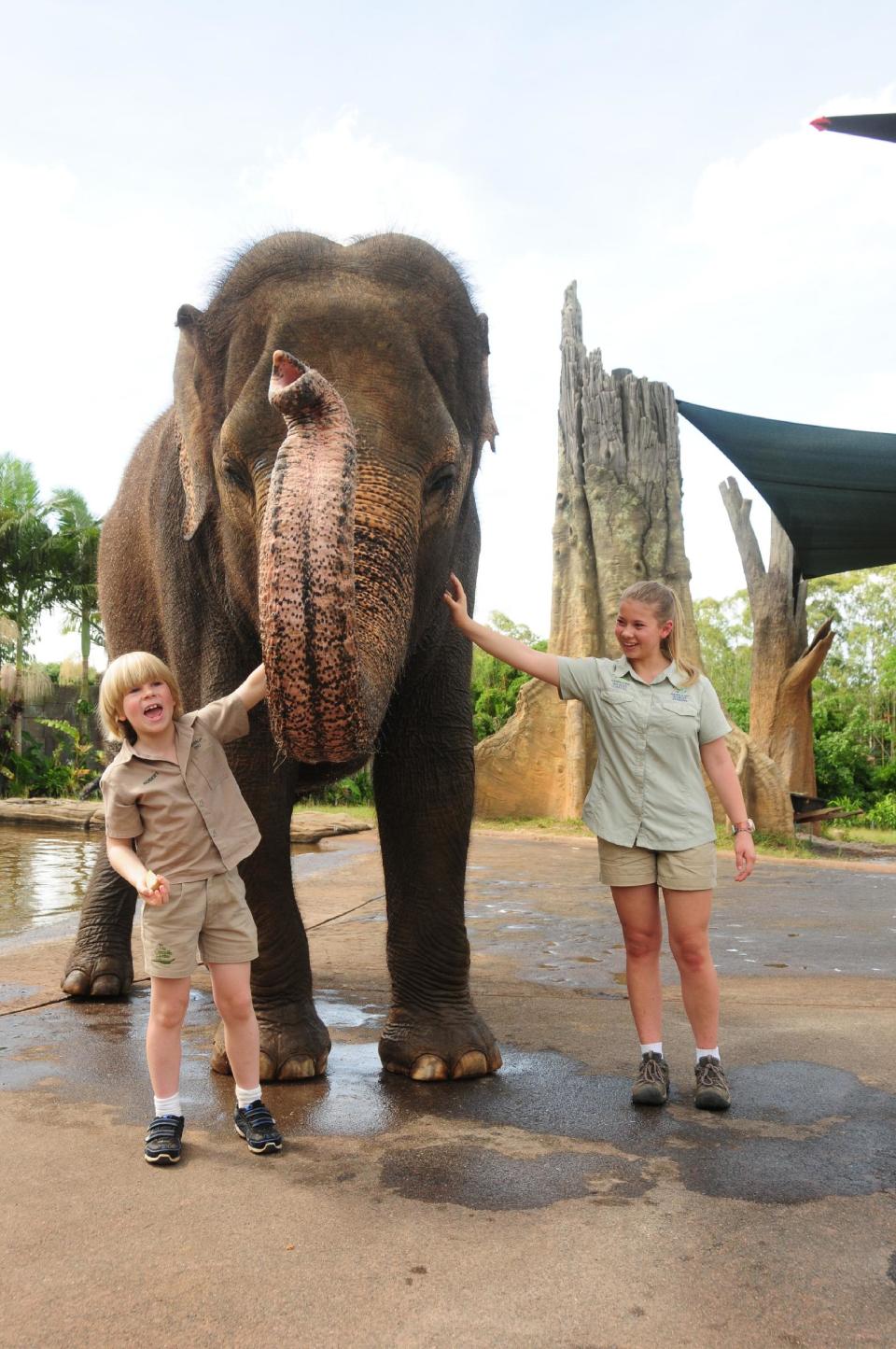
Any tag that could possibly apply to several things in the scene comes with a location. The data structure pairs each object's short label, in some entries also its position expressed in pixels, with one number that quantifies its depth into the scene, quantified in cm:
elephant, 268
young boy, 308
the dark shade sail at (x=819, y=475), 915
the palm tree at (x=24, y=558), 3231
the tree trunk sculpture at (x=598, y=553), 1661
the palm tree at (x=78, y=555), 3272
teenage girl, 354
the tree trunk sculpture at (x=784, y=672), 1853
